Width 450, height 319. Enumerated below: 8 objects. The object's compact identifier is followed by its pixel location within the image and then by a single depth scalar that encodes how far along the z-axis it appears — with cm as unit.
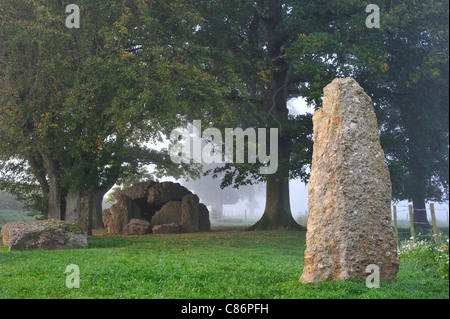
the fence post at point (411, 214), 1708
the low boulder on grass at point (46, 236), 1571
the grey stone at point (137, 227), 2423
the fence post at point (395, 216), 1845
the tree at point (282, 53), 1998
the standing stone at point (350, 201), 789
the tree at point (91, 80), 1731
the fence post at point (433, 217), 1603
